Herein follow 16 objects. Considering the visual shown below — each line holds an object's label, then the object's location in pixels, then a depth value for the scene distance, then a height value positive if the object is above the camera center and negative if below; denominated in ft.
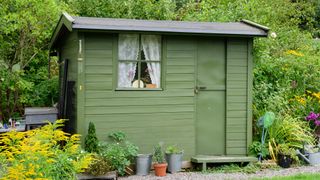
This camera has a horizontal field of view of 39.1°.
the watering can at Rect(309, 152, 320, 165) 27.55 -3.58
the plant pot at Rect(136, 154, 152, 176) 24.50 -3.59
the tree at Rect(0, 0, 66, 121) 29.78 +3.75
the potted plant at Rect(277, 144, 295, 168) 26.71 -3.38
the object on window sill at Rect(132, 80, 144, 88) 25.31 +0.74
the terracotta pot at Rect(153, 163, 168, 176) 24.45 -3.89
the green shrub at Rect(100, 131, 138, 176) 23.54 -2.91
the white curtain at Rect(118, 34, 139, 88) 25.02 +2.32
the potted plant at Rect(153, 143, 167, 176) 24.47 -3.57
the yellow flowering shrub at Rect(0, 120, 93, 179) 14.30 -2.12
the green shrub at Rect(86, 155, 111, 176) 22.16 -3.51
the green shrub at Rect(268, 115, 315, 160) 28.17 -2.32
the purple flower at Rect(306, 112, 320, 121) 30.96 -1.20
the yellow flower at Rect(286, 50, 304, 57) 37.70 +3.93
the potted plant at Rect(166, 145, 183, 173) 25.08 -3.38
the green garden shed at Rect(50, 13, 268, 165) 24.48 +0.87
